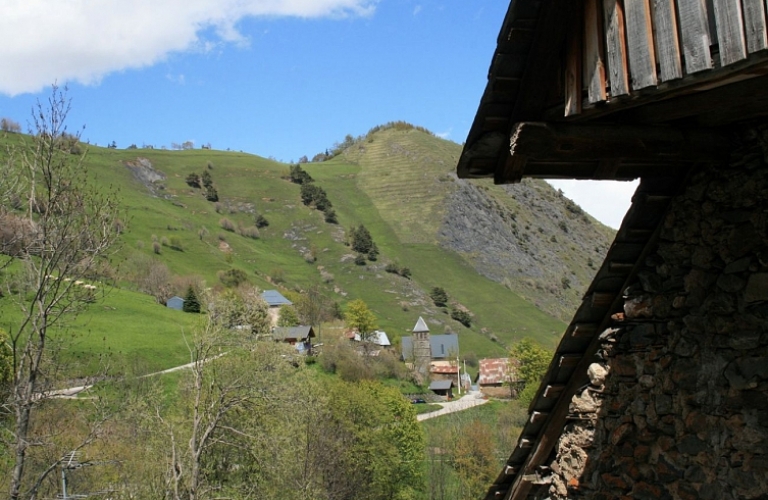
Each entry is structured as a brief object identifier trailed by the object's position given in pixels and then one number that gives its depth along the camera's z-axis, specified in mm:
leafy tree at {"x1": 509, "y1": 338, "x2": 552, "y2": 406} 68125
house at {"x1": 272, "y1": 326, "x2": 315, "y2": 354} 69812
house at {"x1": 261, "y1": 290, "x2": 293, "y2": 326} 76606
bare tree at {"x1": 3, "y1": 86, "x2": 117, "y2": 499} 12195
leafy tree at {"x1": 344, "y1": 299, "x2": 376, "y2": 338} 77869
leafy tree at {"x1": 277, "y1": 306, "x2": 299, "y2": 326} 74694
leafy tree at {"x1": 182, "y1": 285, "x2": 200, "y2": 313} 69375
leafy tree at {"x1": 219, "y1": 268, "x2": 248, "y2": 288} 79562
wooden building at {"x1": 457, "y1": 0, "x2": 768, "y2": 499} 2699
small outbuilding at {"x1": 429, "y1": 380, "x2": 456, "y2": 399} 75688
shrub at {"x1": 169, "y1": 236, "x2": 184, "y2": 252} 85750
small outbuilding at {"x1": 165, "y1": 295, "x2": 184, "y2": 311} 69188
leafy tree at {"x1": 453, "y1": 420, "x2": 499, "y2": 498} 43719
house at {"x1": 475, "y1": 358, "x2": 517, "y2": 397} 72931
